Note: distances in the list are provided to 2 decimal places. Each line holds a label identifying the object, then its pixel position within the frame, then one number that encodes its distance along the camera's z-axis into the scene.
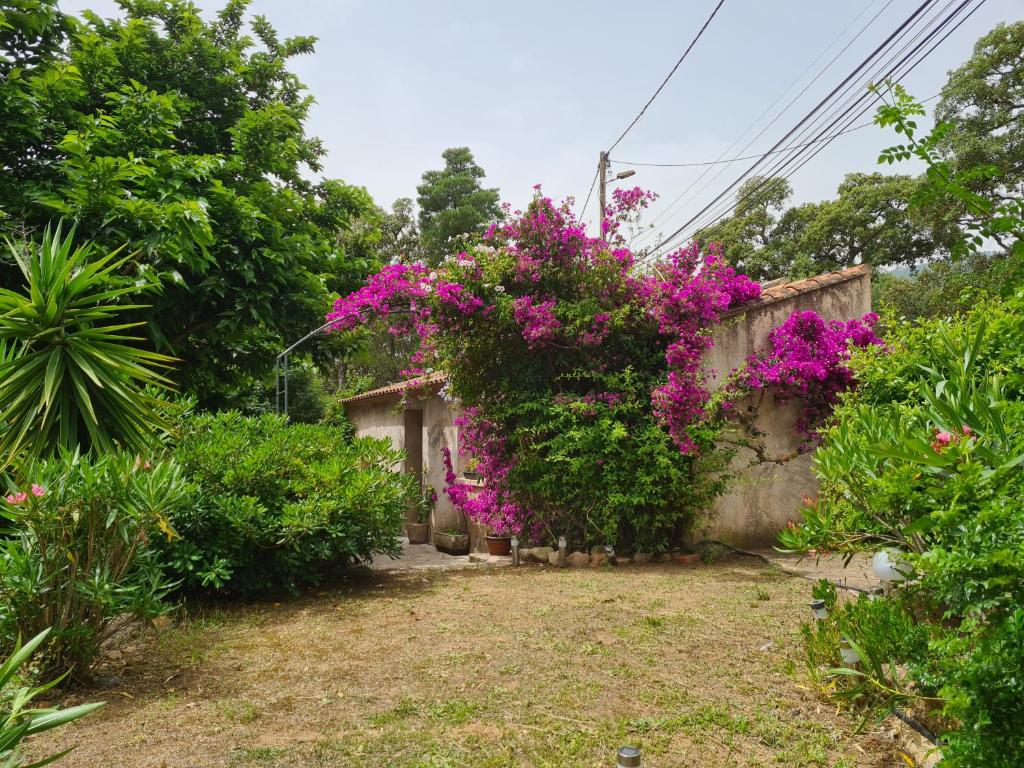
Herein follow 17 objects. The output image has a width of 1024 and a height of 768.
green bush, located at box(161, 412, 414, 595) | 5.80
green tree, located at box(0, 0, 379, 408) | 6.81
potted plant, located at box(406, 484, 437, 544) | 11.29
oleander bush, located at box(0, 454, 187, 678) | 3.60
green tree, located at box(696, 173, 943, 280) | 23.70
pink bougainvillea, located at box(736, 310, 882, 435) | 7.98
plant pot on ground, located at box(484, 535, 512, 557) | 8.64
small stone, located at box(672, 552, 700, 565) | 7.66
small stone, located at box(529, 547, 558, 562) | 7.94
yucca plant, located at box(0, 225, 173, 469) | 4.05
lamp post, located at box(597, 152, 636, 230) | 12.91
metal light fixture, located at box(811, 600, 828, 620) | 3.76
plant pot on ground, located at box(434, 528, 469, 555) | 9.77
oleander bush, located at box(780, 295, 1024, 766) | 1.85
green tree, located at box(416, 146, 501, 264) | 28.41
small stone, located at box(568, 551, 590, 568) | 7.73
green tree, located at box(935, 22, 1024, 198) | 17.17
